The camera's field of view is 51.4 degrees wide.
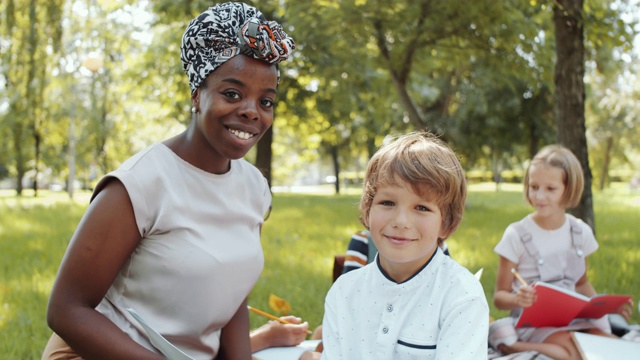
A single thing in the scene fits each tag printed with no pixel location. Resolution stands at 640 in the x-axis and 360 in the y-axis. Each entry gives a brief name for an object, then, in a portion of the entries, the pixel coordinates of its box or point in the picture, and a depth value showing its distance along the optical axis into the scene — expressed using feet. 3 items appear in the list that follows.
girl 10.70
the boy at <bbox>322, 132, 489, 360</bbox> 5.52
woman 5.78
